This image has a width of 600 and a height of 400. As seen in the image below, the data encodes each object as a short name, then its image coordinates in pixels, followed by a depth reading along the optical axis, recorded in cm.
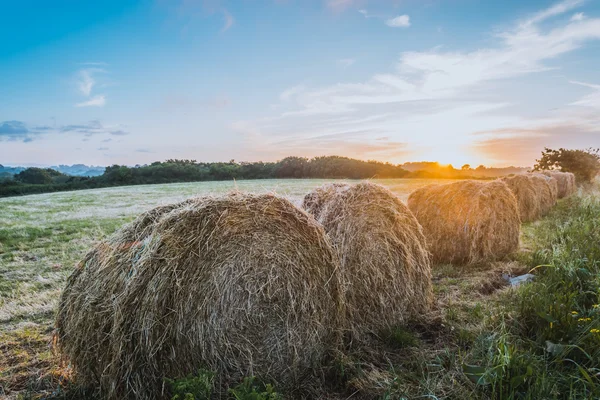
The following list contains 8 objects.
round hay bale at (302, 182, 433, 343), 491
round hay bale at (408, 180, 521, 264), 805
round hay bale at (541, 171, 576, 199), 2141
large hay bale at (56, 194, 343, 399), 337
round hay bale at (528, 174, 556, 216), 1462
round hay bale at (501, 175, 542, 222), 1346
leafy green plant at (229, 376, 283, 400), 289
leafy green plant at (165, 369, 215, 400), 300
